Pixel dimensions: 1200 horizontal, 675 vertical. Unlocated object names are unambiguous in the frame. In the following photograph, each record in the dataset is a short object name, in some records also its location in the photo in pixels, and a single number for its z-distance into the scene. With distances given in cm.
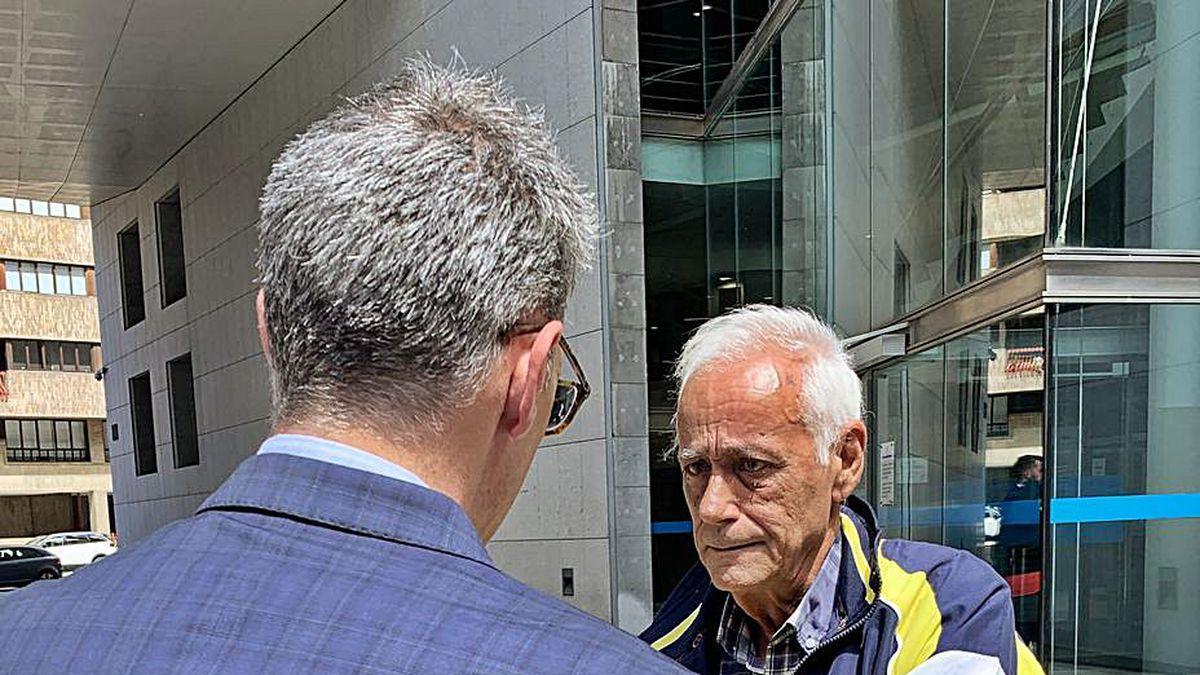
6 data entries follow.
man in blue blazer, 95
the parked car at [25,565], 3022
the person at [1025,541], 512
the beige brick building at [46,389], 5025
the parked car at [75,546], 4103
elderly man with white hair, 191
